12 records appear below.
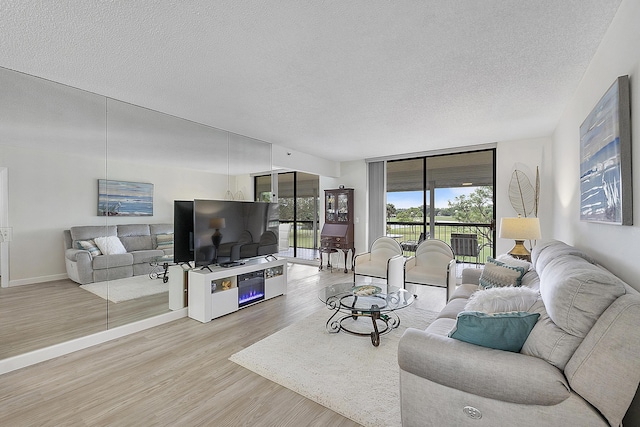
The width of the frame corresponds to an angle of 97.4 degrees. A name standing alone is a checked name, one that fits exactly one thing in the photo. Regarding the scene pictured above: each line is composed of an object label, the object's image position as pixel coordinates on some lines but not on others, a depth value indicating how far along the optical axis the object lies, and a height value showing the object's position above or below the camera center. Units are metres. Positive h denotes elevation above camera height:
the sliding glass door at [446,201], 5.30 +0.26
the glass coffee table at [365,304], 2.83 -0.96
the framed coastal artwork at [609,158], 1.50 +0.35
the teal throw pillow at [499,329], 1.47 -0.61
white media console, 3.45 -1.00
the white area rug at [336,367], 1.95 -1.31
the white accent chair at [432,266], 3.86 -0.80
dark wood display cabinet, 6.25 -0.24
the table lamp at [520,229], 3.58 -0.20
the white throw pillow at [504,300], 1.67 -0.52
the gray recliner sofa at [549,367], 1.14 -0.72
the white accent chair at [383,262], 4.30 -0.79
